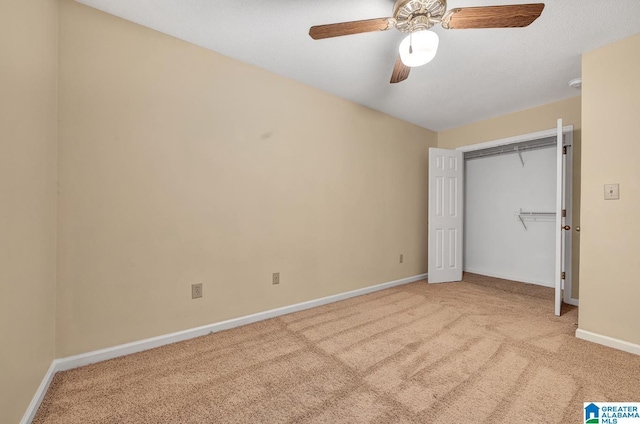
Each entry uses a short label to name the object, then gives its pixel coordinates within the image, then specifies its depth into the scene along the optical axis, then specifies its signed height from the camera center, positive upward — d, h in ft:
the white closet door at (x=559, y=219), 8.45 -0.34
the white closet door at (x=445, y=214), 12.78 -0.29
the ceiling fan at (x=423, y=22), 4.51 +3.44
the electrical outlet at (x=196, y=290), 7.08 -2.24
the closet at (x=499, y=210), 12.15 -0.05
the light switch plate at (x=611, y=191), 6.73 +0.46
